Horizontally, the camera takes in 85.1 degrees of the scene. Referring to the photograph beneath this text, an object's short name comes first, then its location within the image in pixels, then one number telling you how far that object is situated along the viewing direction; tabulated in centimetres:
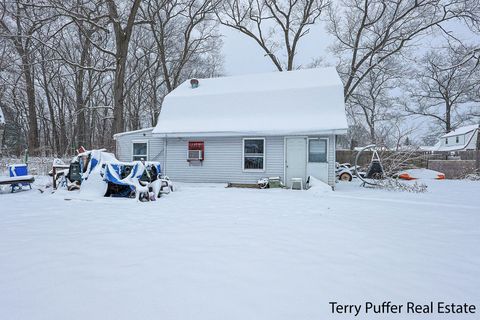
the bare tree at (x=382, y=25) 1741
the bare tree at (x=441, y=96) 2916
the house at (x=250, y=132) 1099
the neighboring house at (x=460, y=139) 2952
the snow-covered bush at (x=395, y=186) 986
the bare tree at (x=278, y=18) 2109
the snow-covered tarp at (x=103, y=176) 788
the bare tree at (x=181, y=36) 2089
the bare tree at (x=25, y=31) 1241
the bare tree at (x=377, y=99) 2833
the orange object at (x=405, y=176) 1405
